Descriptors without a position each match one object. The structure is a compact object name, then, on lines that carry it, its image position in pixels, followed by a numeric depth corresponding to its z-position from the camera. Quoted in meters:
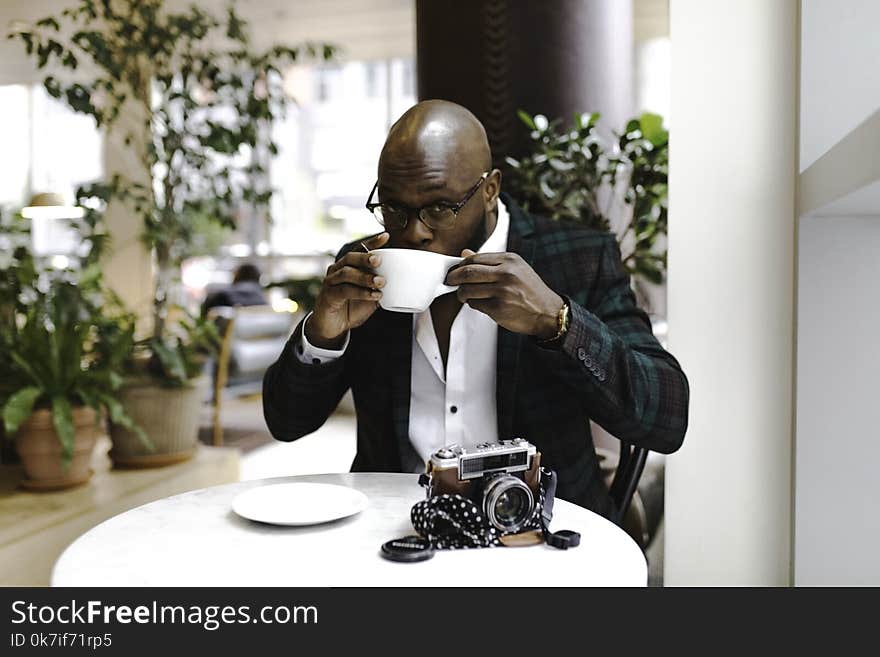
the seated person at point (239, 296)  6.86
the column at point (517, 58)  2.35
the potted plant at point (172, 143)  3.29
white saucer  1.05
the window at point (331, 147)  8.83
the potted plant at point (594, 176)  2.06
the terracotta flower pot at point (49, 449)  2.88
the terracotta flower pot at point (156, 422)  3.28
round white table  0.89
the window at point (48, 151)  8.54
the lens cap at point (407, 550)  0.93
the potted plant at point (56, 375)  2.87
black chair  1.55
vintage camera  0.99
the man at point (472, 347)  1.31
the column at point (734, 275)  1.51
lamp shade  5.96
